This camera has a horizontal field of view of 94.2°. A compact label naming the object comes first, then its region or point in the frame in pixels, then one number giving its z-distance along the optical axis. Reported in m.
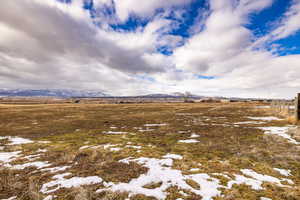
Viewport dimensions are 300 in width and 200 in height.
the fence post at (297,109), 14.87
